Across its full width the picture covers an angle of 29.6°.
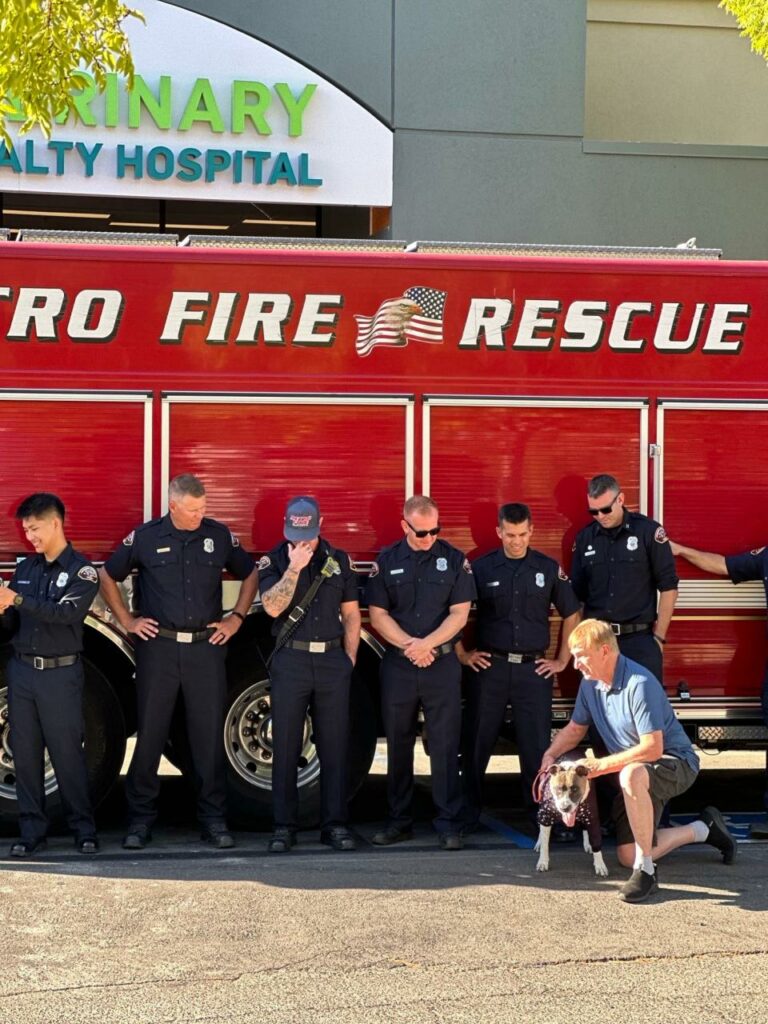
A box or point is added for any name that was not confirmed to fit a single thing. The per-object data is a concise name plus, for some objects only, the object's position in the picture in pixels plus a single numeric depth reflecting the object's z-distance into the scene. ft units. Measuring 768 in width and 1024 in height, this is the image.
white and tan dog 21.89
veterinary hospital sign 48.34
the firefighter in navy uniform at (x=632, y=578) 25.91
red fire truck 25.64
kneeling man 21.68
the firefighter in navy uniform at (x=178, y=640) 24.75
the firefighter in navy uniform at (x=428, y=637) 24.93
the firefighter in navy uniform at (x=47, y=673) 23.76
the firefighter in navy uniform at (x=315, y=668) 24.66
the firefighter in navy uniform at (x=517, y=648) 25.45
